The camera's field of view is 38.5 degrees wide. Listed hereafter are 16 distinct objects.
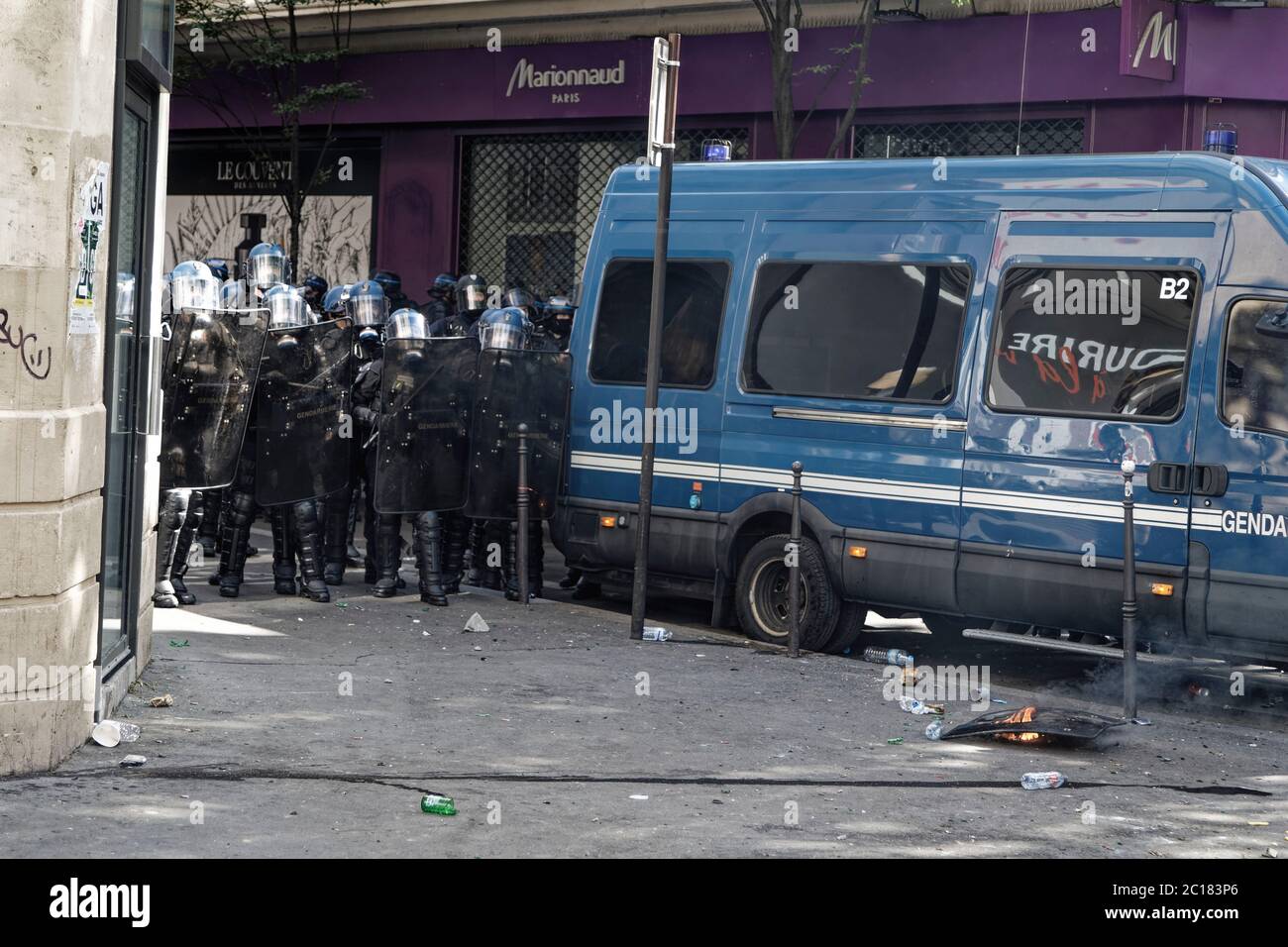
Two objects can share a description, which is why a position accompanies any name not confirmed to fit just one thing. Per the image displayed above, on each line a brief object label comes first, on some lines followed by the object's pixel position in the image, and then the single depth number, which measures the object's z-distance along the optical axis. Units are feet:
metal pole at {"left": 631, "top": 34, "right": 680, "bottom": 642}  35.65
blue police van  30.30
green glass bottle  21.68
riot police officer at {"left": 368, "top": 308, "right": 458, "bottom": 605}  38.63
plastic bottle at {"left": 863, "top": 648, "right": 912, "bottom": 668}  35.29
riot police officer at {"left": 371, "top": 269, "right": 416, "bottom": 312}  50.31
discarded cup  24.25
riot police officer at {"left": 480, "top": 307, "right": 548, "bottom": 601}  40.50
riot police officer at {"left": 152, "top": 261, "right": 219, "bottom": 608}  35.45
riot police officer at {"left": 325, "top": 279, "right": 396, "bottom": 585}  40.86
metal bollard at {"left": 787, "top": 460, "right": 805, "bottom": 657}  34.50
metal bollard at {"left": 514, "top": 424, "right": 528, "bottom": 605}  39.37
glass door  25.98
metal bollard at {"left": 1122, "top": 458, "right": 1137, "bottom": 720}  29.68
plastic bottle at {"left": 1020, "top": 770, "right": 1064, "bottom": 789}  24.67
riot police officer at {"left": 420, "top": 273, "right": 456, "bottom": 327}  51.80
